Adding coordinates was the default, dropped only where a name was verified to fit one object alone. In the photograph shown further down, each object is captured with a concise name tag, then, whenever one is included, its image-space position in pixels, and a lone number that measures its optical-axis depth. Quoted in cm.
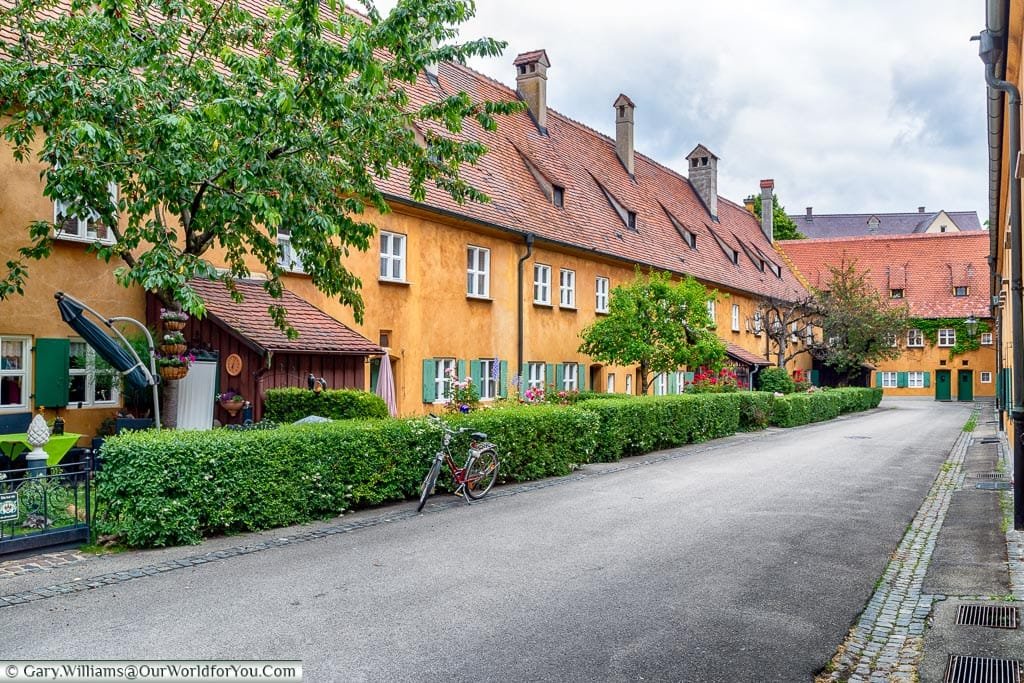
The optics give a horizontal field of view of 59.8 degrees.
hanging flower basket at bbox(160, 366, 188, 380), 1243
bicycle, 1219
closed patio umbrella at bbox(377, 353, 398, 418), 1828
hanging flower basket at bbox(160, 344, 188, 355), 1227
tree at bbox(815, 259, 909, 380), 4503
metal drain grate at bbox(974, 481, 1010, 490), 1351
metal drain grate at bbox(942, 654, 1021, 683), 530
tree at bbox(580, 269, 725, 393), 2384
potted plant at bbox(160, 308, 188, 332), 1212
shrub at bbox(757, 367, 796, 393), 3862
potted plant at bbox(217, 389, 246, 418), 1445
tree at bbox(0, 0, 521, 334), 1017
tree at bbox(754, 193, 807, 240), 7994
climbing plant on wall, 5878
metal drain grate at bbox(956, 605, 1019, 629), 638
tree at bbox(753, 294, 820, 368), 4159
